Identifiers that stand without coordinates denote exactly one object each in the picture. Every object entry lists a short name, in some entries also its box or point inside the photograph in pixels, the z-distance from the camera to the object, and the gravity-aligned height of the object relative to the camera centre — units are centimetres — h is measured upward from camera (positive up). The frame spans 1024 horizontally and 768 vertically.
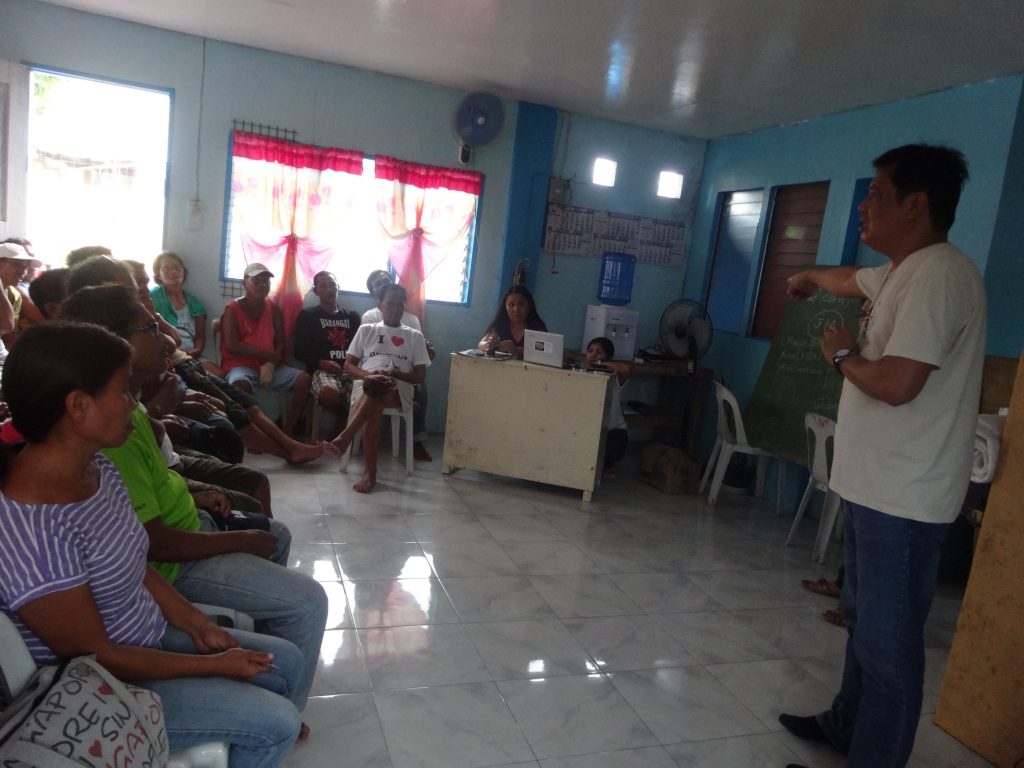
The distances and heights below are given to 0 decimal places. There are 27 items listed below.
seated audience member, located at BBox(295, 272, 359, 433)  474 -53
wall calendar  552 +51
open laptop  418 -35
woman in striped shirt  110 -53
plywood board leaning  204 -84
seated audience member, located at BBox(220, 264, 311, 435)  465 -61
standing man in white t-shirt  159 -20
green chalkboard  416 -36
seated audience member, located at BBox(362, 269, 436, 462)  480 -80
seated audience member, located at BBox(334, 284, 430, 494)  418 -60
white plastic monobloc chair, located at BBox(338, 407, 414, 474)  427 -107
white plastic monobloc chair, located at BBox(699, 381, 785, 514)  437 -80
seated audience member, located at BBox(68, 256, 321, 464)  290 -75
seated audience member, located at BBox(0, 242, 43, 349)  362 -30
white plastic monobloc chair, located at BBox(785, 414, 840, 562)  366 -76
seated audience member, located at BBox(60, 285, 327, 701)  156 -70
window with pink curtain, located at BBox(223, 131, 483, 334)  483 +34
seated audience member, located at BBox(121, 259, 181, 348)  300 -17
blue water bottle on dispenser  551 +17
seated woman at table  476 -22
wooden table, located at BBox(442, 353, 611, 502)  412 -79
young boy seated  462 -73
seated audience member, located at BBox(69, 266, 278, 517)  212 -73
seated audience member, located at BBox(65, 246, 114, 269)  264 -8
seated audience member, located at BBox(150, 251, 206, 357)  457 -38
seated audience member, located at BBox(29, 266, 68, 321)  240 -22
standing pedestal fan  525 -17
